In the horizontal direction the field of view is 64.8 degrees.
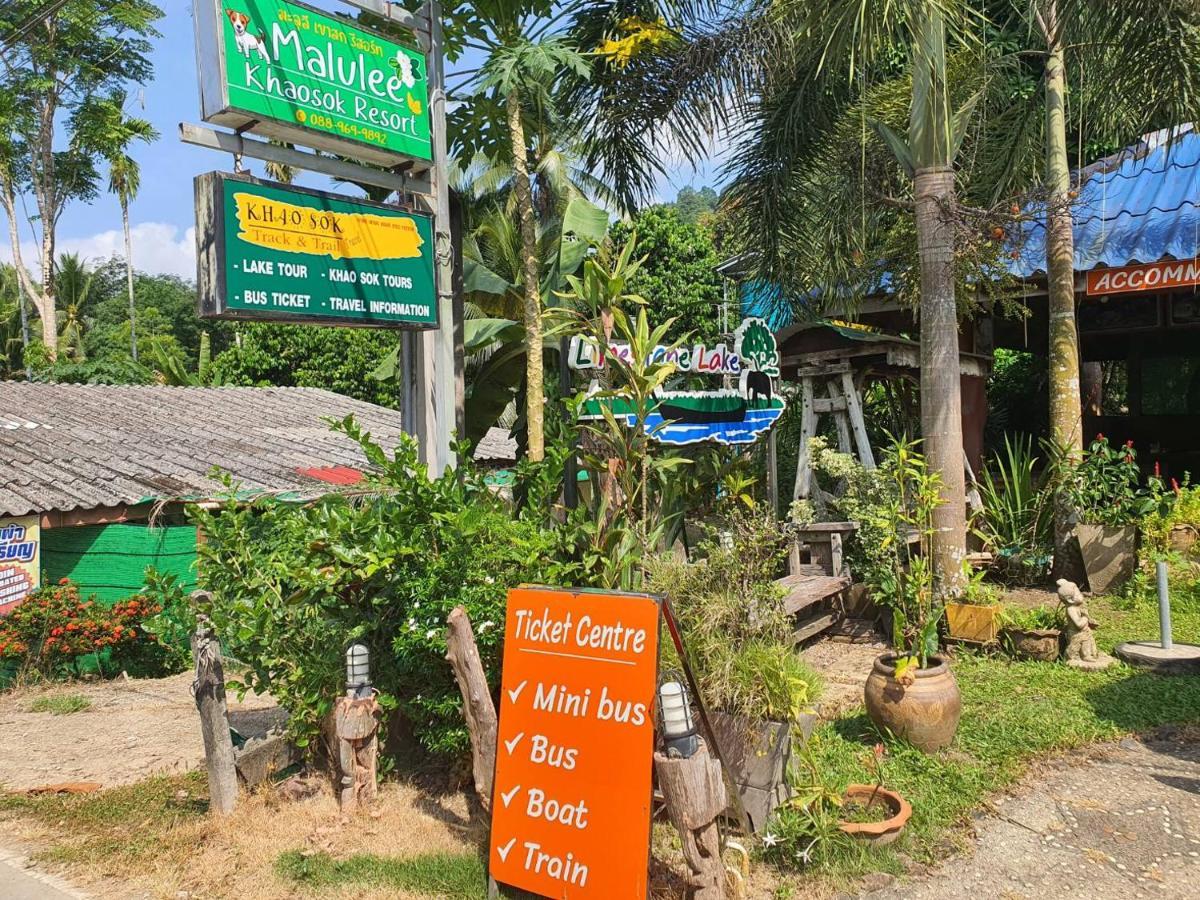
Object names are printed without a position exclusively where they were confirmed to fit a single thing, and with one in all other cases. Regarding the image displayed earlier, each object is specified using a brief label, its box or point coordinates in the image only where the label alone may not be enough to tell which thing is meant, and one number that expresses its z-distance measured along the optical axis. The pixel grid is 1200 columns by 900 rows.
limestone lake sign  8.57
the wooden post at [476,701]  4.54
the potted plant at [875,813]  4.35
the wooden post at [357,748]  5.08
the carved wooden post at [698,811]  3.76
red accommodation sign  10.39
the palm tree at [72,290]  35.56
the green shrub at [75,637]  10.49
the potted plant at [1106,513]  8.86
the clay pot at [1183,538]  8.96
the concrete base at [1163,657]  6.71
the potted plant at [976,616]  7.35
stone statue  6.95
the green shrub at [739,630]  4.71
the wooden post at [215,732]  5.26
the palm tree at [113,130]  31.39
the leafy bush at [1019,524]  9.38
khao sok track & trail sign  5.29
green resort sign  5.44
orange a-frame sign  3.86
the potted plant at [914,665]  5.32
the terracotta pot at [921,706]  5.31
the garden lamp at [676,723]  3.86
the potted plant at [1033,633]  7.11
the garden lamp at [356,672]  5.18
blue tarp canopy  10.66
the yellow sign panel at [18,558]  10.70
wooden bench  7.71
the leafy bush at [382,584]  5.11
